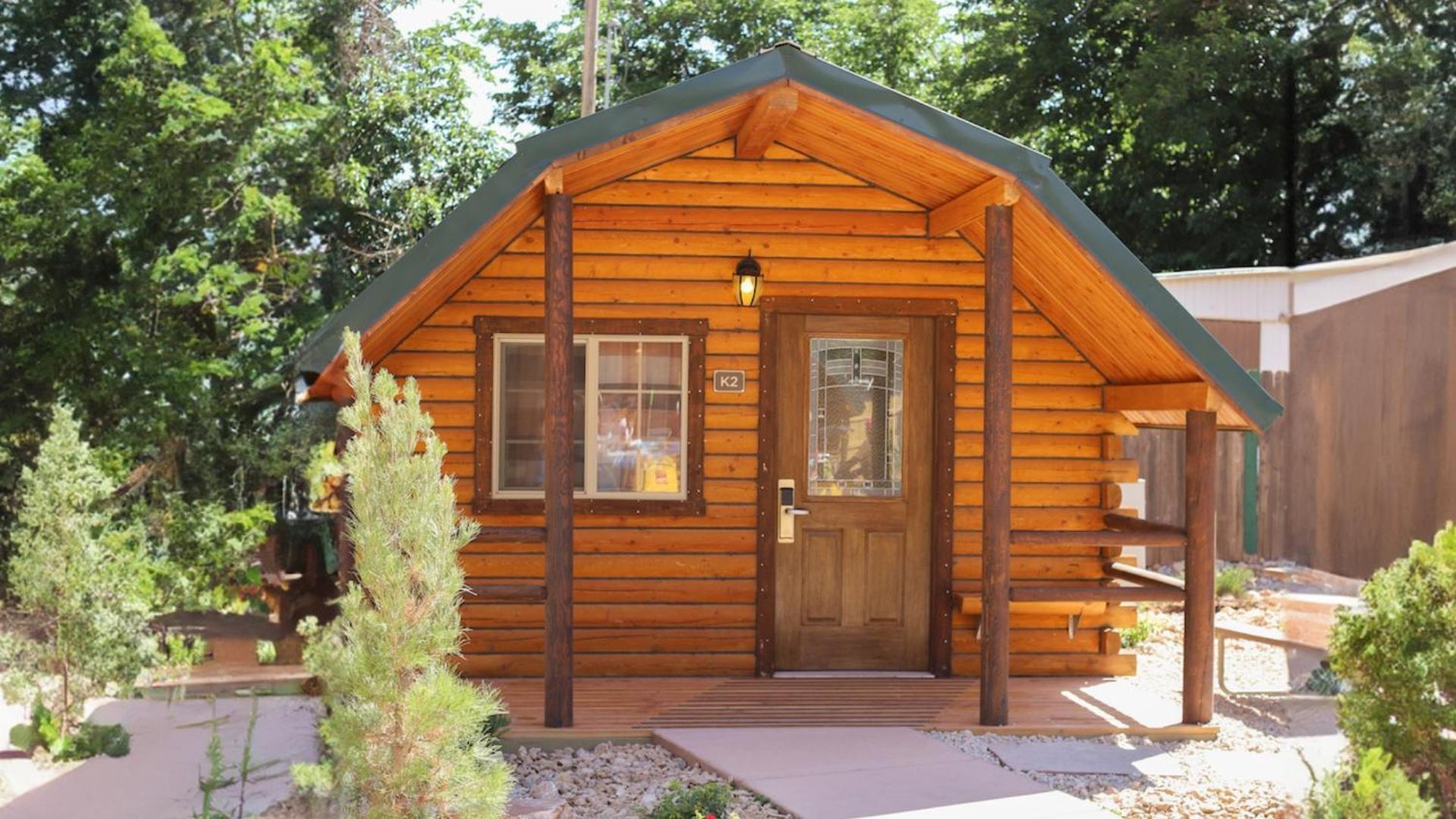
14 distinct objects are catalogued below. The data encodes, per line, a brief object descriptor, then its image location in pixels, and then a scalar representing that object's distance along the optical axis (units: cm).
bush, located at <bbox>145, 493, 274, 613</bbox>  1284
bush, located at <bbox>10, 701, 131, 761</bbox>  719
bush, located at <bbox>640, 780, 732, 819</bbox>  510
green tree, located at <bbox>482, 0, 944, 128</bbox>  2288
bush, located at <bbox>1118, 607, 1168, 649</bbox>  1046
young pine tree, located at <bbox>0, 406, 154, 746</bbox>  750
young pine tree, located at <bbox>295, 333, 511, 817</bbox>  426
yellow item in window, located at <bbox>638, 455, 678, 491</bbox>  840
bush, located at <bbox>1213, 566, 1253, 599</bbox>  1234
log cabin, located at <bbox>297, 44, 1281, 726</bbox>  824
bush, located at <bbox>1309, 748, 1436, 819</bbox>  397
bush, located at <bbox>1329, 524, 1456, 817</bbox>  510
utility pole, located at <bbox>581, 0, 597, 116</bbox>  1471
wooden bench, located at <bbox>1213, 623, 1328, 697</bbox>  838
